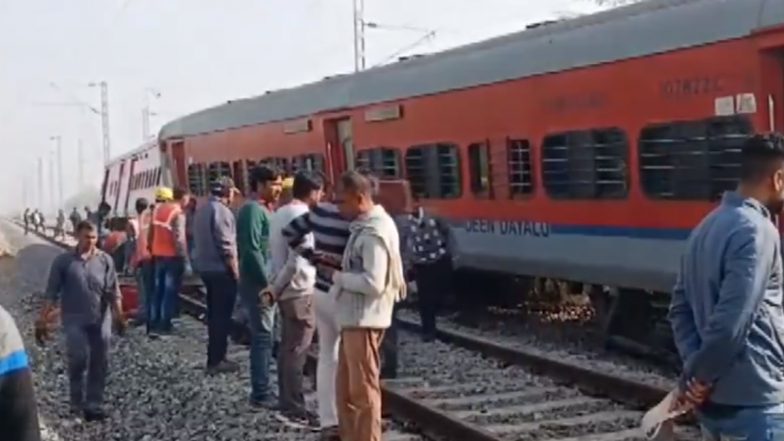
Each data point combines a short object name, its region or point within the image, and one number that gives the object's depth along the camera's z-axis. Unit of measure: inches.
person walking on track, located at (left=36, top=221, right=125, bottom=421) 393.4
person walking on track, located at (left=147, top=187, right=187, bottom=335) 601.3
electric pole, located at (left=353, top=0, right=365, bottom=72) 1469.0
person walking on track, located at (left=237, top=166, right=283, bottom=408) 403.9
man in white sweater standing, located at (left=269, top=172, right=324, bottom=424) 358.6
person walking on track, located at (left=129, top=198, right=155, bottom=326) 635.5
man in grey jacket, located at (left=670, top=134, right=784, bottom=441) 165.8
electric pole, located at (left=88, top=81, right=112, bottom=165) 2812.5
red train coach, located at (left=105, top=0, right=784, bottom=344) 408.2
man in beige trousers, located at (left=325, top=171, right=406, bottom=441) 294.2
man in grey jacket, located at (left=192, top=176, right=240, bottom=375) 458.6
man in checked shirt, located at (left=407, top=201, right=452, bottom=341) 523.5
